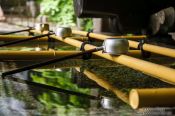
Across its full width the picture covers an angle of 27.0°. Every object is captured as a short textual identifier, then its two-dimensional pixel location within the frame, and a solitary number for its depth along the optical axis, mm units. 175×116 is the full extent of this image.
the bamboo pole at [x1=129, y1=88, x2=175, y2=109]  1160
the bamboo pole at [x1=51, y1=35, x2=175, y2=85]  1497
